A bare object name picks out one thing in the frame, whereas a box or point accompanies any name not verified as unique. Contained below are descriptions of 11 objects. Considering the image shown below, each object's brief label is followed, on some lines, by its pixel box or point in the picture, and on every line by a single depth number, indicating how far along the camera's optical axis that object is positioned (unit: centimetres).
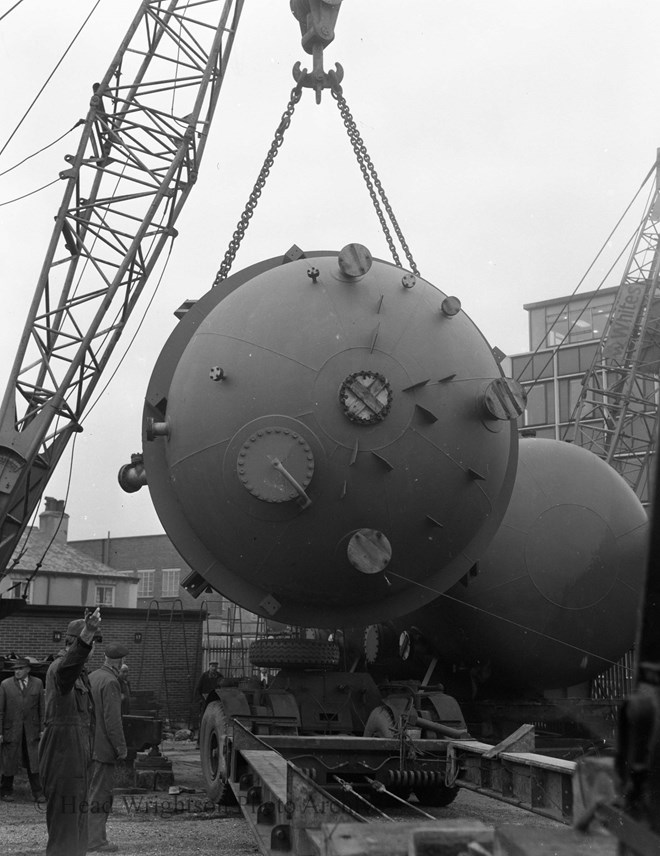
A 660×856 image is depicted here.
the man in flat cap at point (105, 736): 835
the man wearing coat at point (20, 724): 1131
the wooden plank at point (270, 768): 528
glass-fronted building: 4194
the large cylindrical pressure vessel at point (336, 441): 767
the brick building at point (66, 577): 3791
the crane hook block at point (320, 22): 1169
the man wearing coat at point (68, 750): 670
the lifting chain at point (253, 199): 1020
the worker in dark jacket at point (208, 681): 1265
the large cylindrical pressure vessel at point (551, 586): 1027
